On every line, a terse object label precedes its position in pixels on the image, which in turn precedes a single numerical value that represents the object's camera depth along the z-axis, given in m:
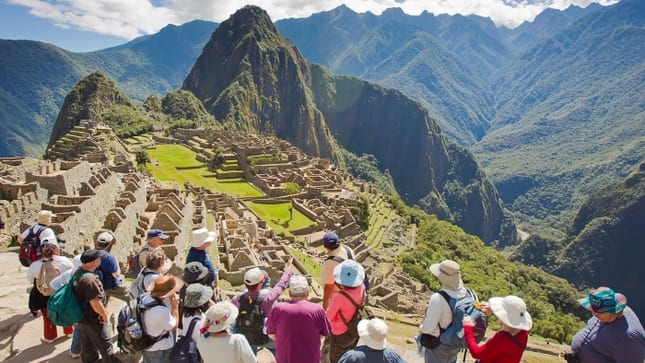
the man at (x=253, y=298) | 6.48
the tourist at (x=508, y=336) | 5.48
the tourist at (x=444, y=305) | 6.16
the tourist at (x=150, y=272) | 6.82
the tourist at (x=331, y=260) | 7.26
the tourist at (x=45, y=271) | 7.67
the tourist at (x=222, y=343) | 5.32
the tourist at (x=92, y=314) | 6.44
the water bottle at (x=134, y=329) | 5.75
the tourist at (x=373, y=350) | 5.17
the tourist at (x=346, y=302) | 6.39
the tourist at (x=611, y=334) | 5.59
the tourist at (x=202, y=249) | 7.90
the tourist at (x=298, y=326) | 5.82
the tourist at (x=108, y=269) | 7.81
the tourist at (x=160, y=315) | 5.76
